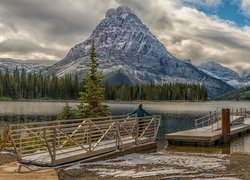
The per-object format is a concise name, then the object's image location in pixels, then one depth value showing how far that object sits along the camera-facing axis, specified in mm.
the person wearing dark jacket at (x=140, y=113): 26978
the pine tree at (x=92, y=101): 39656
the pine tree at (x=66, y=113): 42312
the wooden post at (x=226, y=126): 35125
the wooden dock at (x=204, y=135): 31641
